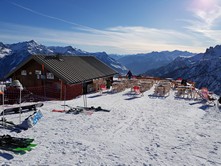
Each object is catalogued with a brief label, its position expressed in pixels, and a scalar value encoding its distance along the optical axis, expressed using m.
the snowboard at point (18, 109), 10.57
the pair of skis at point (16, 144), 6.22
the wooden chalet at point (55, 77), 15.84
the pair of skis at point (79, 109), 11.15
